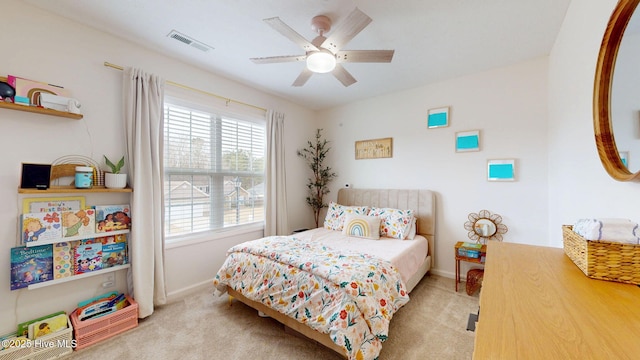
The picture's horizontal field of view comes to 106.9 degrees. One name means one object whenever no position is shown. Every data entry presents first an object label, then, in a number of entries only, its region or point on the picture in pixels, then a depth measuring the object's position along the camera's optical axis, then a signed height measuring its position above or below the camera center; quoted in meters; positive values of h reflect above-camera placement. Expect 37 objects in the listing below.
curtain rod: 2.18 +1.03
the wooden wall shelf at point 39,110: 1.67 +0.51
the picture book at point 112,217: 2.09 -0.36
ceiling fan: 1.57 +1.00
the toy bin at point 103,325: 1.84 -1.21
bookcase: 1.76 -0.48
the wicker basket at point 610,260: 0.78 -0.28
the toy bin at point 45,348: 1.61 -1.21
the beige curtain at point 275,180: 3.49 -0.02
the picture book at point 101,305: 1.96 -1.10
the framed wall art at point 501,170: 2.71 +0.10
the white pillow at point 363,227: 2.99 -0.62
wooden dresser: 0.51 -0.37
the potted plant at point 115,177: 2.08 +0.01
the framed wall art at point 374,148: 3.62 +0.48
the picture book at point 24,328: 1.75 -1.12
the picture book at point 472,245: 2.68 -0.77
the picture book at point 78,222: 1.90 -0.37
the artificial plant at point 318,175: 4.28 +0.06
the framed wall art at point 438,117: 3.11 +0.82
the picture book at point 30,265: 1.73 -0.66
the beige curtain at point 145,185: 2.23 -0.07
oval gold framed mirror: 0.97 +0.41
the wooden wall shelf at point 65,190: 1.74 -0.10
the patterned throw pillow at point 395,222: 2.97 -0.56
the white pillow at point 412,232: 2.96 -0.68
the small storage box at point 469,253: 2.61 -0.83
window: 2.67 +0.11
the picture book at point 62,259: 1.88 -0.65
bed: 1.60 -0.82
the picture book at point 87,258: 1.97 -0.68
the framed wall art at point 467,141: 2.90 +0.48
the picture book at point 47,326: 1.74 -1.12
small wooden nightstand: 2.60 -0.89
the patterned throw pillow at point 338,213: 3.43 -0.51
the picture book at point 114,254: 2.12 -0.69
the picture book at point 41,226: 1.75 -0.37
